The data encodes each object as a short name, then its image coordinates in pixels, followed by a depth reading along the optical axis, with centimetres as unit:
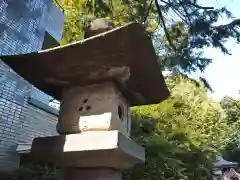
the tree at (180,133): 348
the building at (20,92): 267
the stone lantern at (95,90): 160
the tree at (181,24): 246
